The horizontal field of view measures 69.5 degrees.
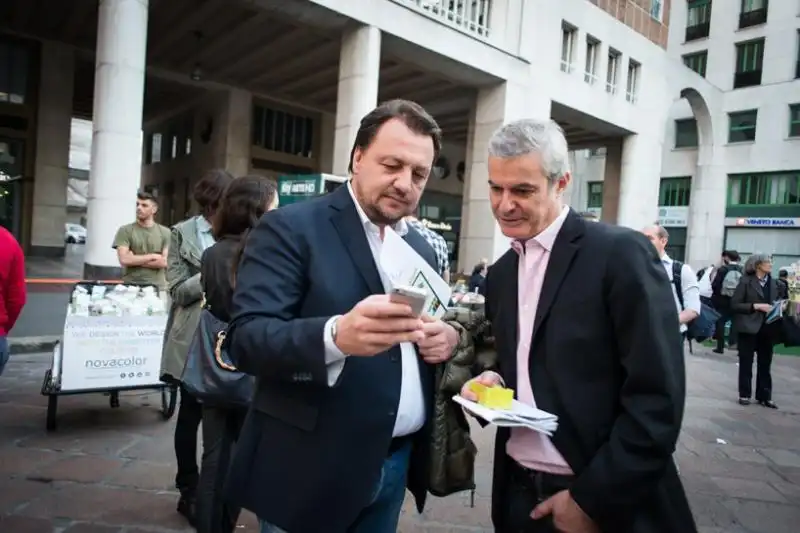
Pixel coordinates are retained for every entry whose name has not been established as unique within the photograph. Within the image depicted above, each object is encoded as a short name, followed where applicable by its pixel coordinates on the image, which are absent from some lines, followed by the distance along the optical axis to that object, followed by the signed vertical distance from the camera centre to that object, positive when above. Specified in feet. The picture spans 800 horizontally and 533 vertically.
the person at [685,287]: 19.49 -0.36
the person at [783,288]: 24.95 -0.22
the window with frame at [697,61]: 109.90 +41.52
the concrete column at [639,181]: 70.28 +11.33
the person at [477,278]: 43.74 -1.30
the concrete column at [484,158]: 53.83 +9.88
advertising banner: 14.38 -2.99
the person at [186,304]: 10.76 -1.29
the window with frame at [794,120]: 94.63 +26.87
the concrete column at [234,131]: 65.26 +12.88
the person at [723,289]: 35.94 -0.67
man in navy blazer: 4.50 -0.80
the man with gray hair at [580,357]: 4.53 -0.74
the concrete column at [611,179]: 74.54 +12.20
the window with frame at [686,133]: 106.63 +26.69
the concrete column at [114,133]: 33.32 +5.90
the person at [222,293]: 8.59 -0.76
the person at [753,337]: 23.17 -2.28
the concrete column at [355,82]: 42.98 +12.93
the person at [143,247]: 17.89 -0.32
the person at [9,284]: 10.81 -1.07
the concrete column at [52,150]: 56.59 +8.09
